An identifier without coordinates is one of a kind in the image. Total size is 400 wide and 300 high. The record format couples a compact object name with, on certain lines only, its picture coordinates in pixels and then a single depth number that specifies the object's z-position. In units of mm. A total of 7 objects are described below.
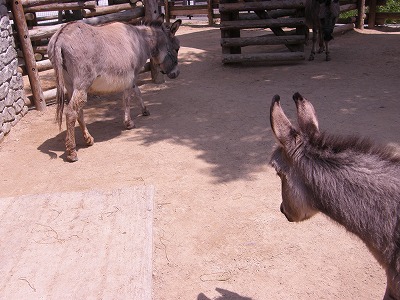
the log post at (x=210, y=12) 16641
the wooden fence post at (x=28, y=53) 6867
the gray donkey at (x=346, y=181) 1836
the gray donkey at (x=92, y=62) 5281
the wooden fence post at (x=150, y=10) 8414
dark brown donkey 9828
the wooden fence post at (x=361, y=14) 13311
